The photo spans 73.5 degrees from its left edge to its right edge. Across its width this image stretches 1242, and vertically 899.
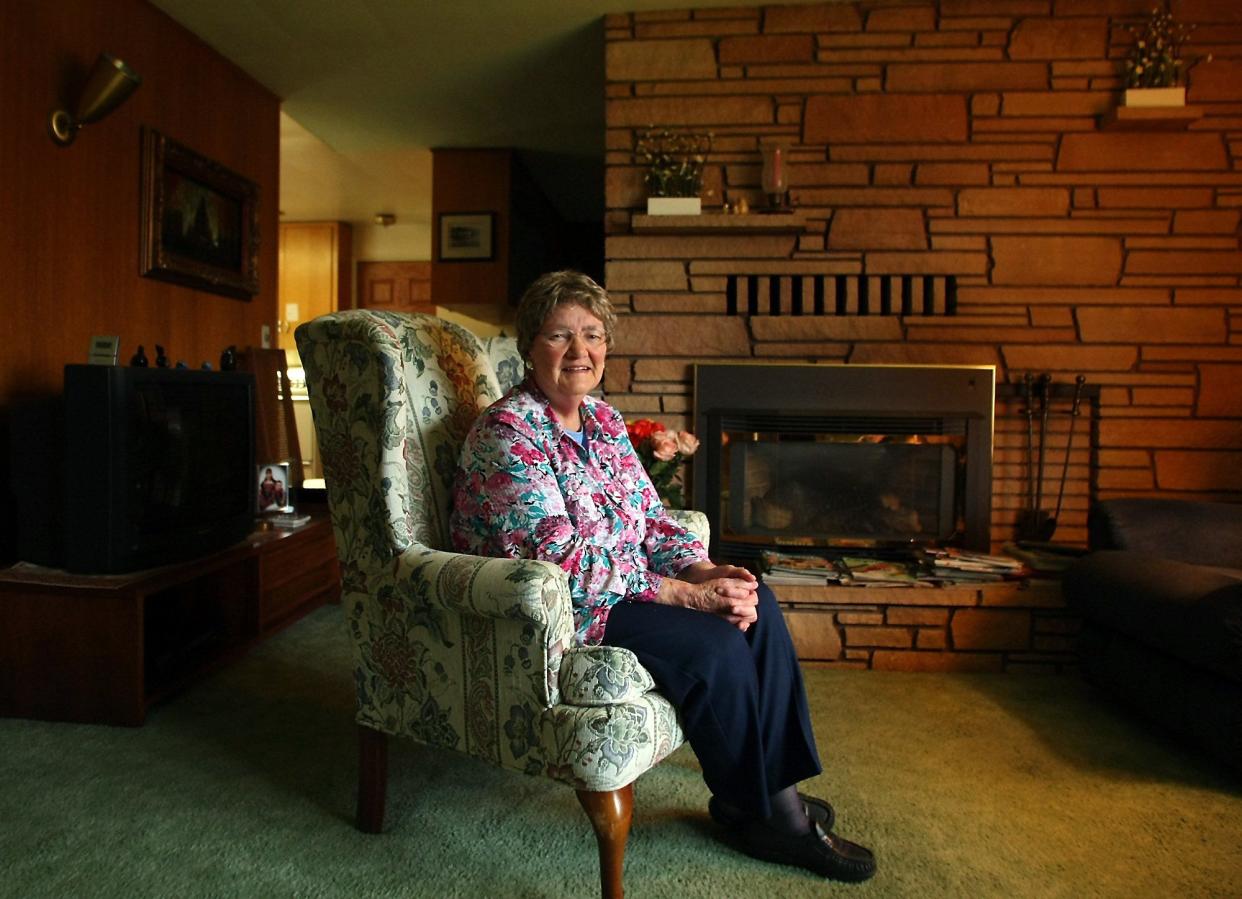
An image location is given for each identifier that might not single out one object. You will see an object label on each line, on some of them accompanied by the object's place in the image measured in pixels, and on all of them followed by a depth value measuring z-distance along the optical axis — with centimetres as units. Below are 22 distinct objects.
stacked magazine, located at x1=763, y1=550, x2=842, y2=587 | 274
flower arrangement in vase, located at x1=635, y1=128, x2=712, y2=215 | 313
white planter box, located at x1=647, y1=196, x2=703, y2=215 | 312
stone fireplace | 307
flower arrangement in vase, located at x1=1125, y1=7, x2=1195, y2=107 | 296
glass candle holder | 306
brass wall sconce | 267
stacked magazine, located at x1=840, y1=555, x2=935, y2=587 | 271
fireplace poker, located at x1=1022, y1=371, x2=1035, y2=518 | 307
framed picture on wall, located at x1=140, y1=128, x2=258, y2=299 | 323
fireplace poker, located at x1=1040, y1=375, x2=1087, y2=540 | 305
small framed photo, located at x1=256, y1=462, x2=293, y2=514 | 314
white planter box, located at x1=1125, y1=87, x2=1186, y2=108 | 294
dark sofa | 185
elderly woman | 139
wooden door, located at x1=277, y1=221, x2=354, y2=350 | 708
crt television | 215
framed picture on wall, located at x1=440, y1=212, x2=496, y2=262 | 507
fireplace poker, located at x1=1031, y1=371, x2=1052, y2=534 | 304
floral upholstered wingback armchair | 129
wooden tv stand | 213
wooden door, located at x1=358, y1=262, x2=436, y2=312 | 742
